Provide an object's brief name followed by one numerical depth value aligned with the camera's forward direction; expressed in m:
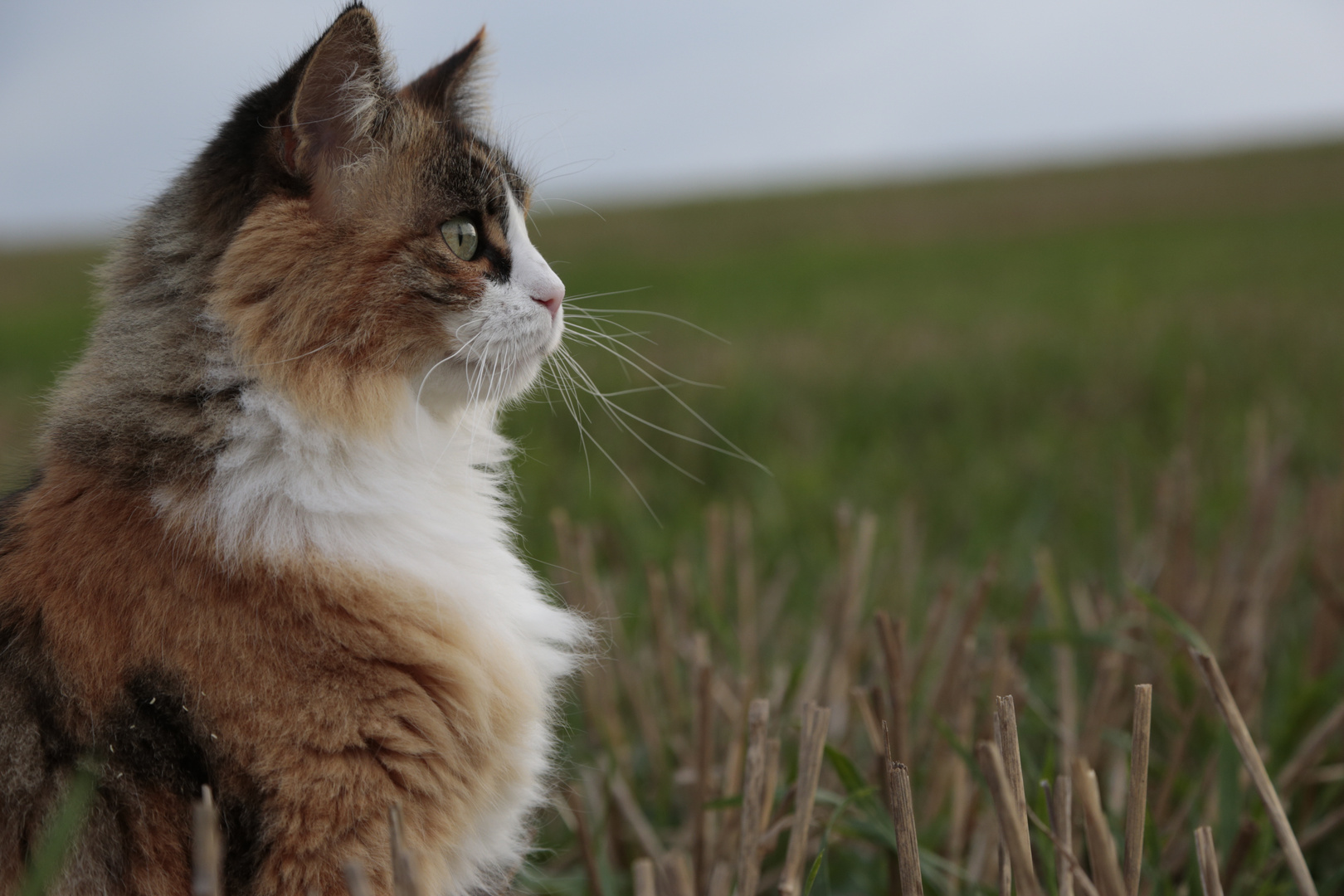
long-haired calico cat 1.11
